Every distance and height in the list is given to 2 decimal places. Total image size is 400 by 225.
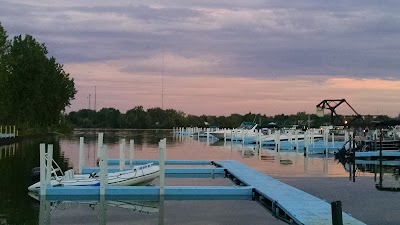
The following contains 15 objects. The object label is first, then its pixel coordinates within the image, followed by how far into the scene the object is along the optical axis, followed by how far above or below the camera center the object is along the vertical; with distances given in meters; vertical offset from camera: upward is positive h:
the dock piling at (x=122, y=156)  24.02 -1.22
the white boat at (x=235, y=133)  68.45 -0.60
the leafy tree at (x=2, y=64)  57.00 +6.22
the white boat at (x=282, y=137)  56.39 -0.89
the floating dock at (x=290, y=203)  13.50 -2.04
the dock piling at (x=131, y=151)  27.10 -1.14
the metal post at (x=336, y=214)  10.31 -1.54
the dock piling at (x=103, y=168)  17.16 -1.25
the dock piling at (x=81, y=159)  23.98 -1.38
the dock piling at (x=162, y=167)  17.75 -1.23
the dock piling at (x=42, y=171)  17.20 -1.34
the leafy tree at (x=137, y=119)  153.25 +2.19
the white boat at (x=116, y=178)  18.72 -1.76
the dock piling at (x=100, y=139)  22.45 -0.48
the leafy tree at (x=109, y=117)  154.00 +2.70
